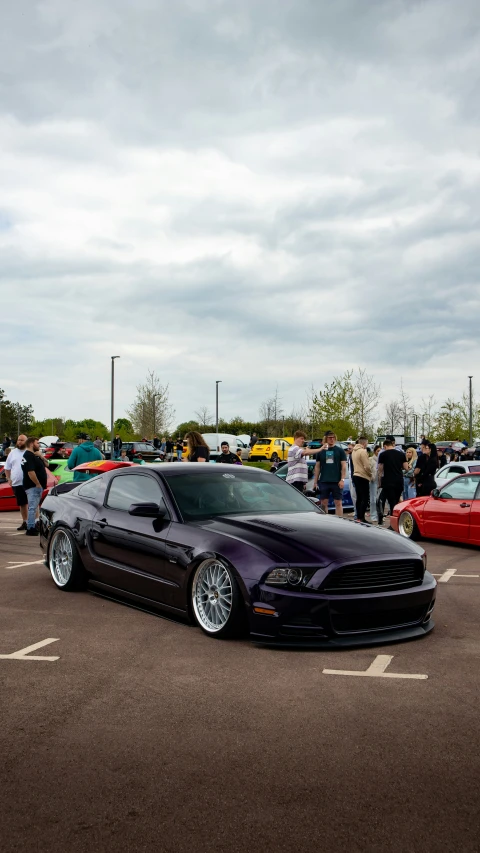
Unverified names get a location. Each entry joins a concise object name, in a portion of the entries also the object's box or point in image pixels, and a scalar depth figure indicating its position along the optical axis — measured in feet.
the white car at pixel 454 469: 57.06
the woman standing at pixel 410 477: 57.06
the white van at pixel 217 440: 188.80
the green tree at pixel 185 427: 260.99
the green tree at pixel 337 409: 180.45
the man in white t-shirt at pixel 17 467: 44.02
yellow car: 168.76
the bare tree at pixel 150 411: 222.89
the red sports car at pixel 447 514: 37.19
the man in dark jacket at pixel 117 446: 151.33
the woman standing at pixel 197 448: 41.86
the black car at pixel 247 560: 18.34
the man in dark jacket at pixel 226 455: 52.85
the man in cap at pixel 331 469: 45.12
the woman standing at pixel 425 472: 50.01
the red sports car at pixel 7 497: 59.98
